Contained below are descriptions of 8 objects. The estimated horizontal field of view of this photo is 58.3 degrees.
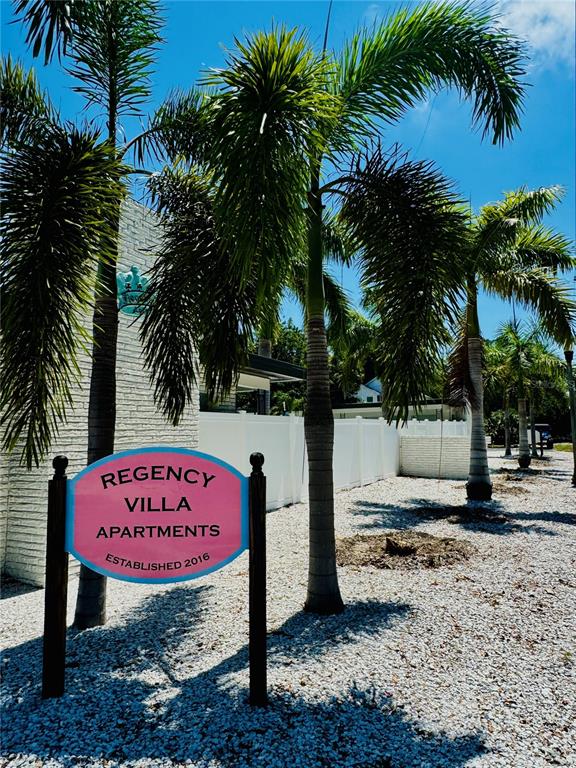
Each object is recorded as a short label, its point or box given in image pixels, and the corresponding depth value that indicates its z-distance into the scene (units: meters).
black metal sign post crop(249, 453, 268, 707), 3.24
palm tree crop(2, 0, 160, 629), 4.04
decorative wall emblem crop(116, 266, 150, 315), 6.66
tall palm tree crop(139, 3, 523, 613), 4.59
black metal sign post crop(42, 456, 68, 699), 3.33
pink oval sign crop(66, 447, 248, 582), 3.46
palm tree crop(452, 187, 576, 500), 11.09
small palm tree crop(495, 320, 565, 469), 22.28
